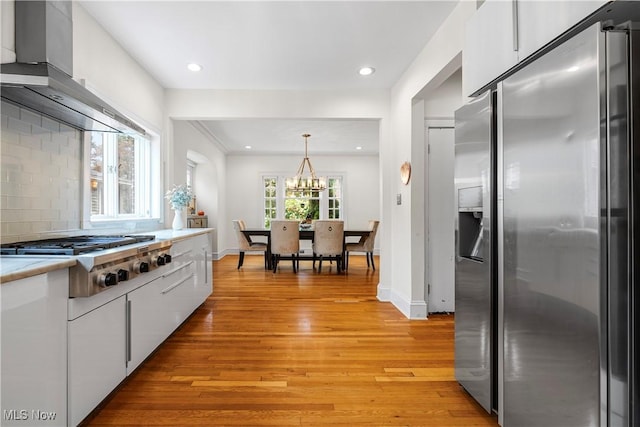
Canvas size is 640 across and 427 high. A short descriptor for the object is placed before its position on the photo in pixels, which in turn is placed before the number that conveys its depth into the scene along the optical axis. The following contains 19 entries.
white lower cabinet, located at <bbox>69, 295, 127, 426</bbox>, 1.52
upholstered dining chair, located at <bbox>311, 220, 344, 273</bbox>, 6.01
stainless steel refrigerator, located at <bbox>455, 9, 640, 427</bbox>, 1.05
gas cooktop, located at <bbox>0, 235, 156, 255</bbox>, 1.61
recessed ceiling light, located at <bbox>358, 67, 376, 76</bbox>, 3.59
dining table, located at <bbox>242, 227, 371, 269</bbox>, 6.30
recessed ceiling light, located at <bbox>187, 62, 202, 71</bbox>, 3.44
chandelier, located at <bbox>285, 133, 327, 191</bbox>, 6.74
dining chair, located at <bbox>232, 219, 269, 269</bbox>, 6.43
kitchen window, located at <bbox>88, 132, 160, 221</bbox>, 2.90
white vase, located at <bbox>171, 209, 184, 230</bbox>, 3.61
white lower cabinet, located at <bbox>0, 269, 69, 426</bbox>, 1.19
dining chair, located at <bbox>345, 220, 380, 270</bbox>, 6.37
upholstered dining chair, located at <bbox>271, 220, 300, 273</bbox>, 6.04
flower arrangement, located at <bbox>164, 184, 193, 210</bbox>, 3.65
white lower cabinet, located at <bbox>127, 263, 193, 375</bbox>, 2.06
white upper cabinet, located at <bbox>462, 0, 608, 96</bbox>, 1.24
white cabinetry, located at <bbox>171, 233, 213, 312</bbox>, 2.94
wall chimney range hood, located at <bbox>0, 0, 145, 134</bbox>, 1.68
